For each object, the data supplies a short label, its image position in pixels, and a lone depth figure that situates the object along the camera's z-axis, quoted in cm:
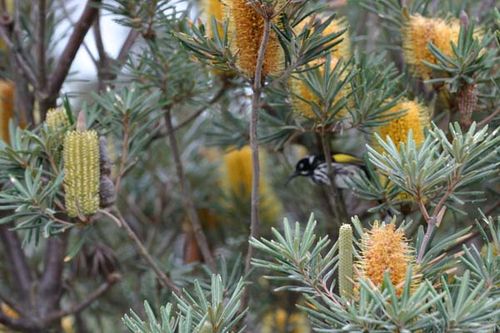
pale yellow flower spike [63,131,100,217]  259
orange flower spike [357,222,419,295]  238
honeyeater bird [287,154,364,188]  279
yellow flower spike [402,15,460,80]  268
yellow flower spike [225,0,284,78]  250
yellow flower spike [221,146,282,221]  304
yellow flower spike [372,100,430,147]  262
